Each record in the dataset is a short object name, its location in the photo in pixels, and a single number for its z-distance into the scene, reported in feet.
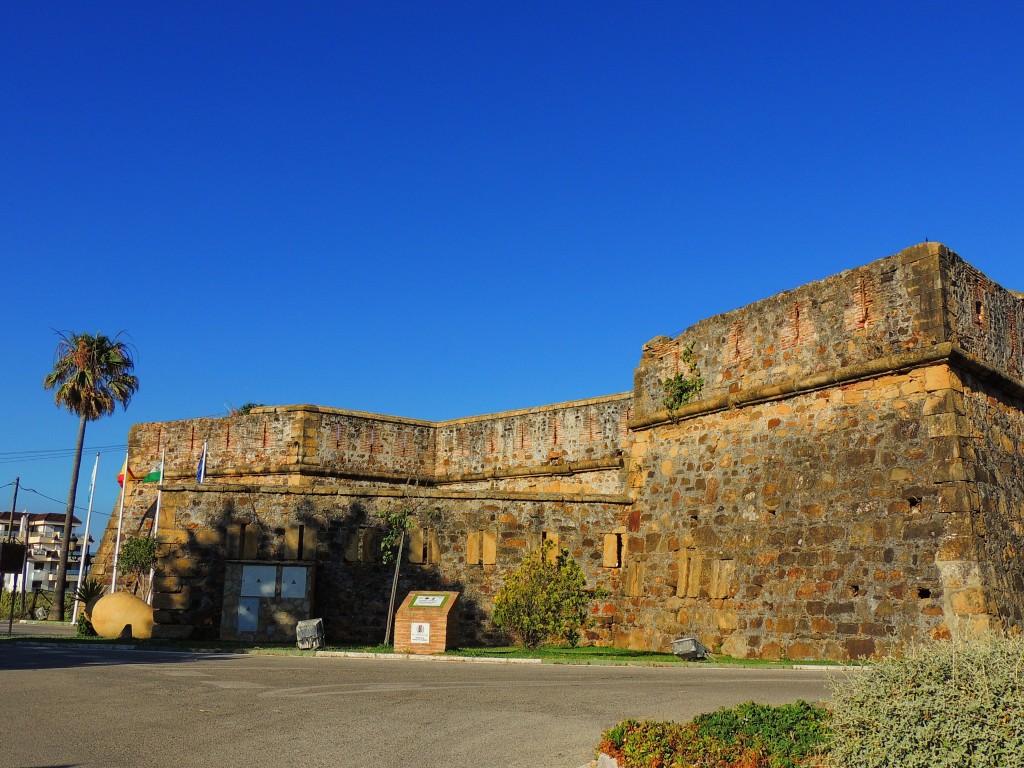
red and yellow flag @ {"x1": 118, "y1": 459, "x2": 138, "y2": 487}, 98.58
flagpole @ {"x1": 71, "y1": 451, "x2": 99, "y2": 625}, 124.49
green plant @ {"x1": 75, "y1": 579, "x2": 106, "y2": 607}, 79.30
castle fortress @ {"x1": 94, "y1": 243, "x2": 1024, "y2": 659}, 43.96
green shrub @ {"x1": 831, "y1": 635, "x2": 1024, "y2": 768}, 16.71
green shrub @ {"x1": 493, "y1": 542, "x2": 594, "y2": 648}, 59.52
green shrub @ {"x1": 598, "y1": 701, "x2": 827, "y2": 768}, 20.08
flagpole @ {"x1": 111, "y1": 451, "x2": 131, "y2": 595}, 88.69
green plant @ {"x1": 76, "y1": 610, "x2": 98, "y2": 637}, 65.92
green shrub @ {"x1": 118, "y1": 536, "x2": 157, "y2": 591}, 76.59
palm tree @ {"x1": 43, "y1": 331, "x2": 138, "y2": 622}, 119.75
